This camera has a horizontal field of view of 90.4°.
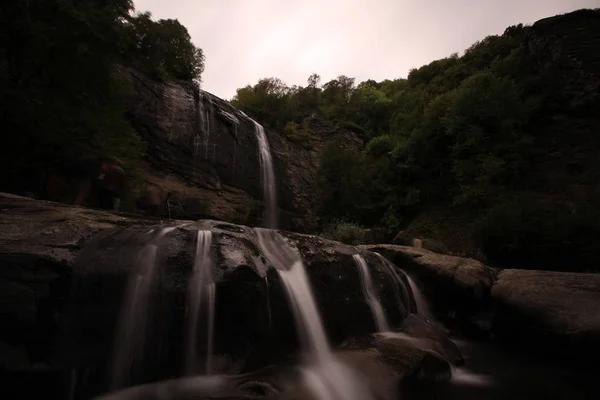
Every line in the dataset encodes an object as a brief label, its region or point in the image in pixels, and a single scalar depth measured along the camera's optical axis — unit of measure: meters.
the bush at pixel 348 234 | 14.71
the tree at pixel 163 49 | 14.88
